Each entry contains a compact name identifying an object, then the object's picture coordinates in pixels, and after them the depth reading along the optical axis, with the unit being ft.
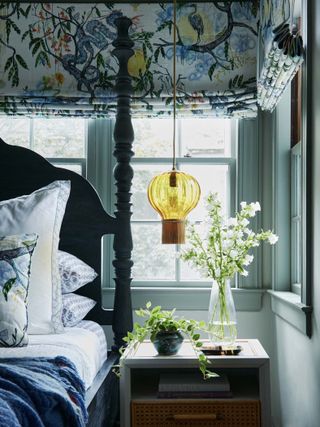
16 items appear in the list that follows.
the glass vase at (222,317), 10.01
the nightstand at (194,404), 9.26
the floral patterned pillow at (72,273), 10.82
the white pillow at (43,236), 9.98
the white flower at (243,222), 10.29
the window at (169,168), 12.57
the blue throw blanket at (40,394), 6.04
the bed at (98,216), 10.90
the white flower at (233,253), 10.28
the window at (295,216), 11.32
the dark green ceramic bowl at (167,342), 9.57
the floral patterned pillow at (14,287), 8.94
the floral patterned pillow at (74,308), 10.56
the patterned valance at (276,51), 8.50
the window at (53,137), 12.71
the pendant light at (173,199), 10.11
